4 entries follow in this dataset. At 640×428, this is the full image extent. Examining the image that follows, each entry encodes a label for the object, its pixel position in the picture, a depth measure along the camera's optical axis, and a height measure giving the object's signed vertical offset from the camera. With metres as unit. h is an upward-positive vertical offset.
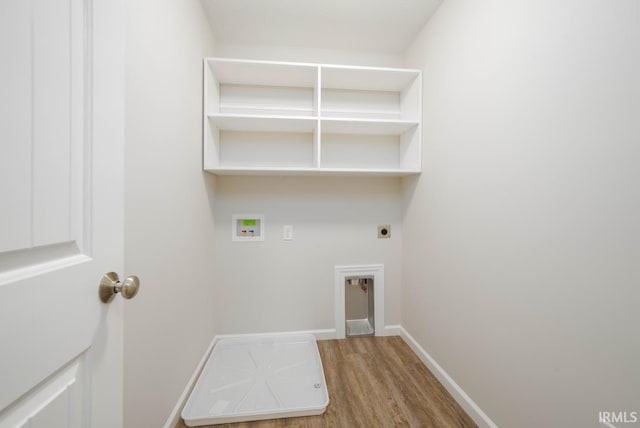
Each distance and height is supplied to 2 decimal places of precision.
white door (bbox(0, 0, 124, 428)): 0.39 +0.01
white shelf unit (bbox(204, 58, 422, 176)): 1.76 +0.69
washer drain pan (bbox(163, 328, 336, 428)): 1.28 -1.05
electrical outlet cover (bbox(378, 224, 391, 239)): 2.21 -0.16
